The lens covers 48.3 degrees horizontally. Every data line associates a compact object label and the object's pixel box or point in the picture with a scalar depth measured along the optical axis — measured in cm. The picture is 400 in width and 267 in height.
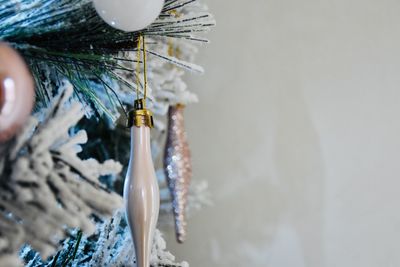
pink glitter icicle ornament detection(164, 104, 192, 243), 80
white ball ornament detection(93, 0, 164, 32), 39
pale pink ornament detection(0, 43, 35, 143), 24
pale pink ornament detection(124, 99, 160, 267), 41
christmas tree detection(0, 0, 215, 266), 26
